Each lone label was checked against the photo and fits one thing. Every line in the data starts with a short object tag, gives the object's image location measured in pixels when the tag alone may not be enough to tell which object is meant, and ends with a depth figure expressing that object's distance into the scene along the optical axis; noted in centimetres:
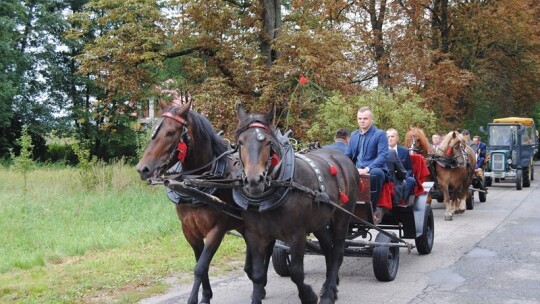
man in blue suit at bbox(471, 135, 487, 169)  2108
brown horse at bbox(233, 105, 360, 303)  555
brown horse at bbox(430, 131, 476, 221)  1489
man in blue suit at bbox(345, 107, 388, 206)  810
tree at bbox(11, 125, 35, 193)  1512
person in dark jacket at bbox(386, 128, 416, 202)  968
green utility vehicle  2386
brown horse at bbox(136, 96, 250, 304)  577
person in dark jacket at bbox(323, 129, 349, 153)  899
